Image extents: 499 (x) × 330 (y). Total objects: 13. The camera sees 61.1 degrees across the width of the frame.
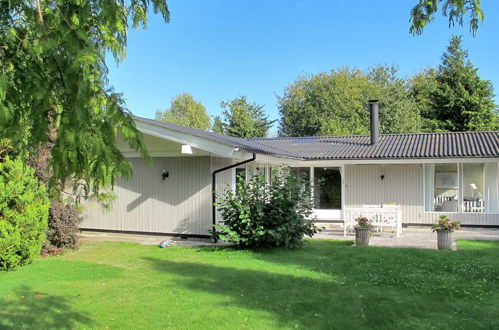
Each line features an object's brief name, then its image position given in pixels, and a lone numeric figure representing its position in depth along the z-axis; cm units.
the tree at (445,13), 345
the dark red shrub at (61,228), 997
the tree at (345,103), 3422
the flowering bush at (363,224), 1058
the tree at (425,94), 3234
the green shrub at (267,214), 998
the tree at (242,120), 3819
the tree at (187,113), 5053
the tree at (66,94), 225
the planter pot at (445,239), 1002
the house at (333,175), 1207
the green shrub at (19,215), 796
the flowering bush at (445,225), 1001
